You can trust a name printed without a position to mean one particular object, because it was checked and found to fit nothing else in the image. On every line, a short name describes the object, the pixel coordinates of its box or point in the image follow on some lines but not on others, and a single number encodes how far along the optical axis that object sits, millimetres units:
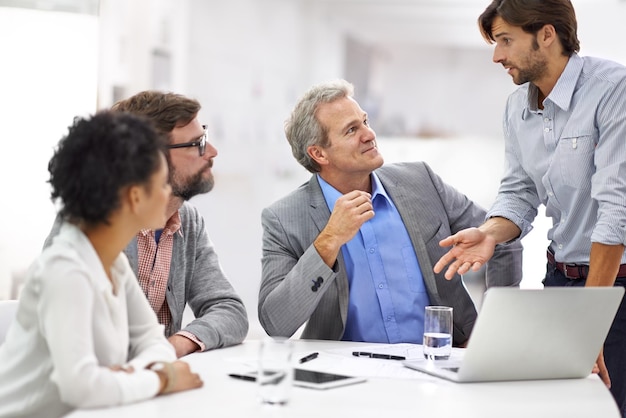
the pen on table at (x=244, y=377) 3357
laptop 3267
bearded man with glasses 4001
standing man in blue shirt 4012
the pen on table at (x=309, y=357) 3612
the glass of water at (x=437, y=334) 3657
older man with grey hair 4071
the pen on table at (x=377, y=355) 3672
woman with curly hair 3079
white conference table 3080
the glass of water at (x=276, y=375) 3125
